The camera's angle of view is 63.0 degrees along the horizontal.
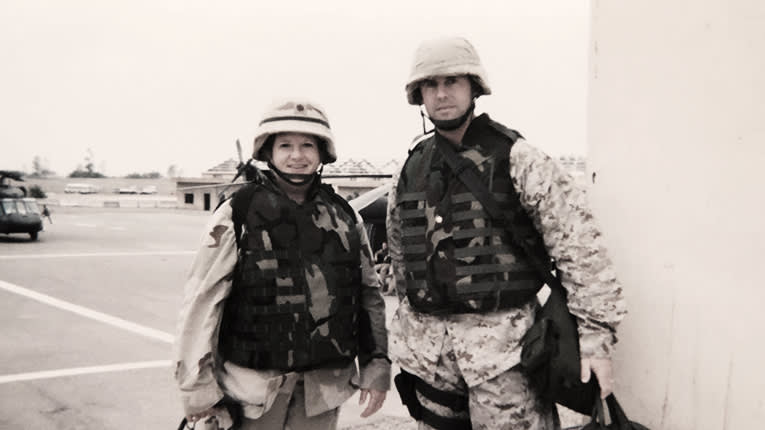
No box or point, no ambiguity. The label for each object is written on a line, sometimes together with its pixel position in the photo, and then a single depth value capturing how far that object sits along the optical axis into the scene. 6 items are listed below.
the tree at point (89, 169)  106.31
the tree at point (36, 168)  108.00
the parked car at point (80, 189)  71.88
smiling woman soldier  2.19
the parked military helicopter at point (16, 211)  17.05
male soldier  2.09
